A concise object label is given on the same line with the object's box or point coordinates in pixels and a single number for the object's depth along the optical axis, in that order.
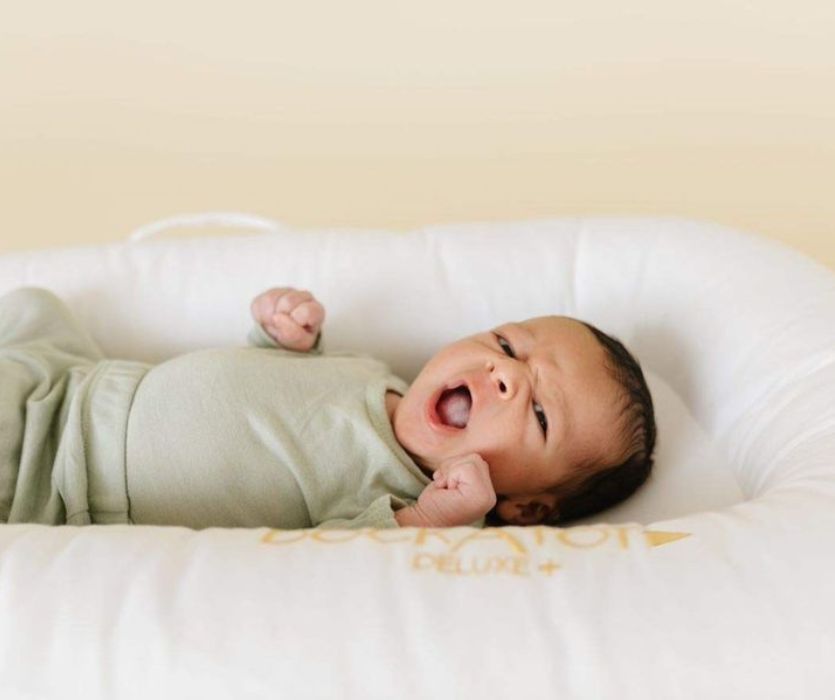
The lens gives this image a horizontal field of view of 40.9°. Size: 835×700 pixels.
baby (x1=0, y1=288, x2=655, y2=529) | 1.01
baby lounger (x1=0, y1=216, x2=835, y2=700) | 0.68
